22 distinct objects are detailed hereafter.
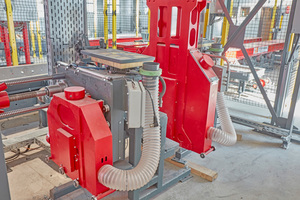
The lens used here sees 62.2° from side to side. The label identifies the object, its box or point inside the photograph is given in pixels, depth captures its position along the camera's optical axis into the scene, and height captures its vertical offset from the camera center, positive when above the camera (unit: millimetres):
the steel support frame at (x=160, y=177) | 1941 -1416
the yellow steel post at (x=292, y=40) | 3811 +20
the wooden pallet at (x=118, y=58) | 1672 -150
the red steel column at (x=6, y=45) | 6840 -352
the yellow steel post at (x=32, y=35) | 9072 -64
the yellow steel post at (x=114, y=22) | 5562 +316
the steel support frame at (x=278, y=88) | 3805 -703
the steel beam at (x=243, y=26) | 3743 +220
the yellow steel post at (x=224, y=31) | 5133 +172
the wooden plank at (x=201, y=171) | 2881 -1522
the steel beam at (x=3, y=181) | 1382 -810
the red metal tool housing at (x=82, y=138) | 1514 -641
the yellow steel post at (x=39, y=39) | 9625 -231
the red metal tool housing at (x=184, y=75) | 2557 -376
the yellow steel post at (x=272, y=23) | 8697 +657
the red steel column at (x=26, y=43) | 7340 -294
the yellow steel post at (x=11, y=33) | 5531 -12
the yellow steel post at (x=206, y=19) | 4978 +402
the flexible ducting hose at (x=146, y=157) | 1546 -807
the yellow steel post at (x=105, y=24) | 5528 +257
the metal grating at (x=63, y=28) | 2244 +62
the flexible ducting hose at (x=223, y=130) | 2621 -943
